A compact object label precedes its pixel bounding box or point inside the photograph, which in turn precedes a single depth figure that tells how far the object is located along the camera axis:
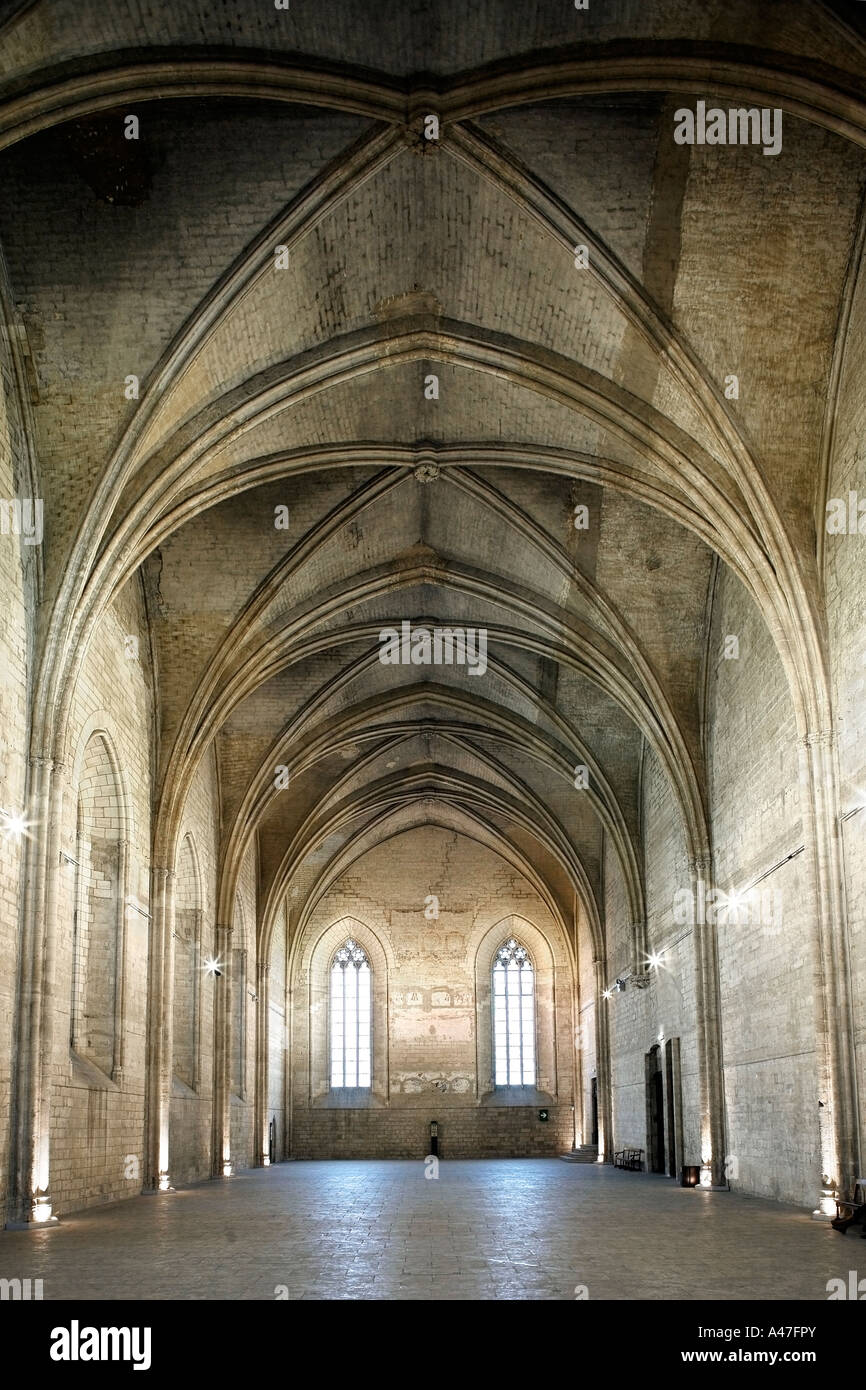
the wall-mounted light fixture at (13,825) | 14.09
